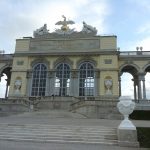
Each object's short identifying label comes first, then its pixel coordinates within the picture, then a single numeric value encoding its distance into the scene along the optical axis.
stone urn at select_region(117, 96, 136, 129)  7.74
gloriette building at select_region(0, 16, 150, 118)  24.42
